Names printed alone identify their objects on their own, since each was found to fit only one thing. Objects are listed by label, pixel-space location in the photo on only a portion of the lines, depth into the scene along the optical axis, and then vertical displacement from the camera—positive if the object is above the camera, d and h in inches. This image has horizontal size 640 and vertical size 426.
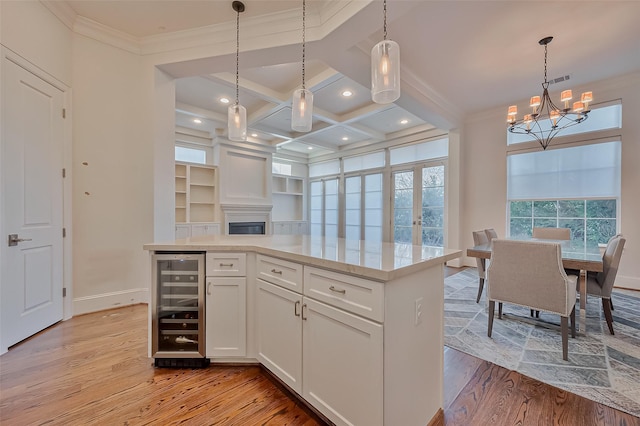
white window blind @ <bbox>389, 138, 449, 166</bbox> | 223.8 +54.1
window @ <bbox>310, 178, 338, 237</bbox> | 324.5 +4.5
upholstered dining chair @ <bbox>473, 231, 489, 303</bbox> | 125.2 -22.9
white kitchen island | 46.4 -23.4
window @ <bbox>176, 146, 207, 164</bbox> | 231.1 +49.5
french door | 226.1 +7.0
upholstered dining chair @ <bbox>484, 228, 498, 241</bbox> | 140.7 -11.0
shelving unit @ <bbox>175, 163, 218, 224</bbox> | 218.5 +15.1
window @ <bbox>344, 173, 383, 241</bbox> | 276.9 +5.4
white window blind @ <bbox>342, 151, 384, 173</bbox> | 275.6 +54.5
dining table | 84.7 -15.6
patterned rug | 68.3 -43.9
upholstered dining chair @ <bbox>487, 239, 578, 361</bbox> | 79.8 -21.2
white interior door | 88.0 +2.3
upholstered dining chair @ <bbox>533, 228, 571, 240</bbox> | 137.8 -10.8
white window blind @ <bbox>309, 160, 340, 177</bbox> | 321.1 +54.0
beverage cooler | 77.2 -29.5
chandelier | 118.6 +52.4
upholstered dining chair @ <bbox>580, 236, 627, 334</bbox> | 91.8 -22.9
